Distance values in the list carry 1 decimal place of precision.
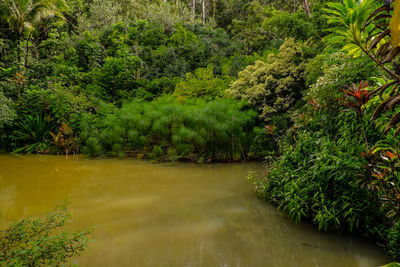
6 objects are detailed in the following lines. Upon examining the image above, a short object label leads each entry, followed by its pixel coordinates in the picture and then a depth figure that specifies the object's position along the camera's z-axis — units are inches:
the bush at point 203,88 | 343.6
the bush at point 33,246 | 73.1
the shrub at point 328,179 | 122.3
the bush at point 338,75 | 158.4
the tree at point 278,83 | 291.4
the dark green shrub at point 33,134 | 338.3
